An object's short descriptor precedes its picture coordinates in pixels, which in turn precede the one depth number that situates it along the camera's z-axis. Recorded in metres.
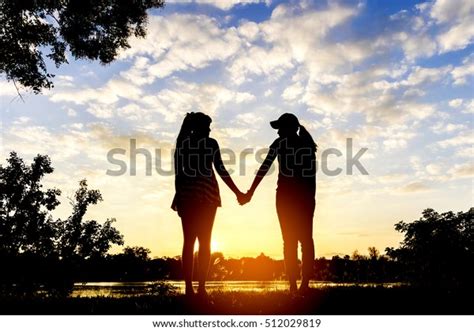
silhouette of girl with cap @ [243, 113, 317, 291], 7.51
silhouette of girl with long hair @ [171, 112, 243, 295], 6.73
